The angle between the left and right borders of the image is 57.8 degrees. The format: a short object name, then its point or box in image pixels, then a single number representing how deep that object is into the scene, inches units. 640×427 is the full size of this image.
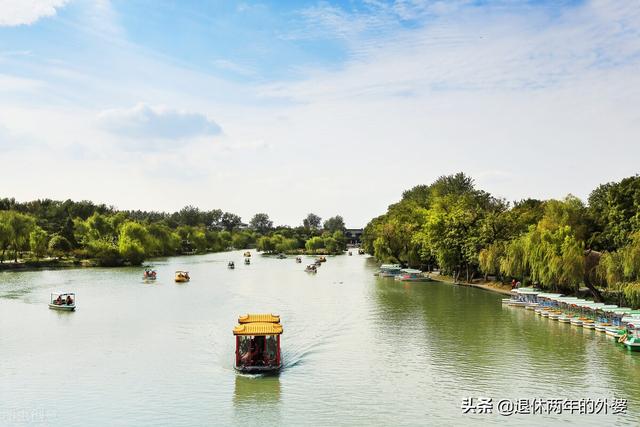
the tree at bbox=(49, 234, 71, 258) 4074.8
